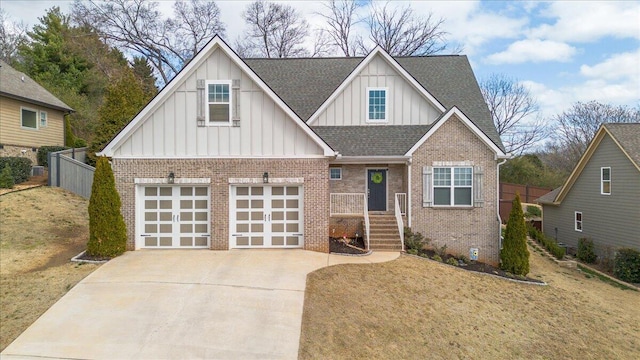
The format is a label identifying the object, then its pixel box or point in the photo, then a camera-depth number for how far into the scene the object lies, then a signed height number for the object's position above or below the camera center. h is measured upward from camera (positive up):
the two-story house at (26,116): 18.75 +3.70
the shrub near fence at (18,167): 16.52 +0.72
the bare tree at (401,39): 32.91 +12.86
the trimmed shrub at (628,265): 14.45 -3.25
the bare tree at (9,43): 33.75 +12.91
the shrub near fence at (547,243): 17.06 -3.01
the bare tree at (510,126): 39.50 +6.04
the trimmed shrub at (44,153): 20.36 +1.58
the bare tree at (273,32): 35.84 +14.61
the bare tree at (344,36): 35.06 +13.92
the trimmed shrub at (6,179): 15.71 +0.14
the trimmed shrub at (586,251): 17.30 -3.22
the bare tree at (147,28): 32.69 +14.20
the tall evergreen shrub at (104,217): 11.17 -1.05
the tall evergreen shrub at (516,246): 12.74 -2.18
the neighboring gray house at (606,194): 15.62 -0.50
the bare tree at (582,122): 38.00 +6.45
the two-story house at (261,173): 12.12 +0.31
